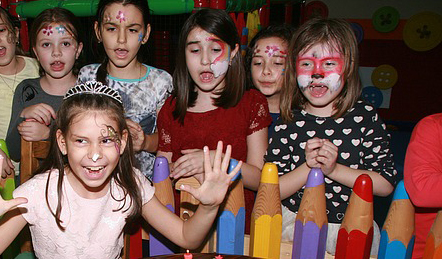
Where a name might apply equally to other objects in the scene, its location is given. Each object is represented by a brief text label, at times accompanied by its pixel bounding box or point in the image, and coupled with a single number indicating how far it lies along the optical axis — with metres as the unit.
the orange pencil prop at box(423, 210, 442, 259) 1.12
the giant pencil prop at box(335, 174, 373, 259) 1.16
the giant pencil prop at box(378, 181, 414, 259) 1.20
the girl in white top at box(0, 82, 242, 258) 1.24
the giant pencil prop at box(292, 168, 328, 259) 1.20
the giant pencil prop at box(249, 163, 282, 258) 1.22
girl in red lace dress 1.76
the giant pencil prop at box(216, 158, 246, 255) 1.29
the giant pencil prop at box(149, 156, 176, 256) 1.34
